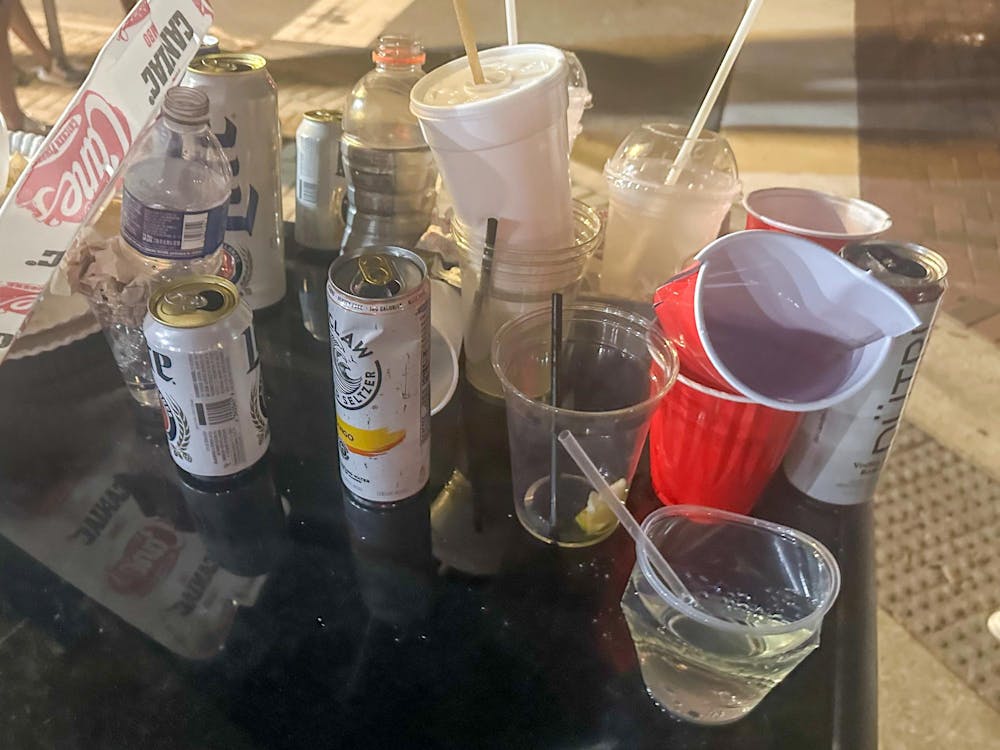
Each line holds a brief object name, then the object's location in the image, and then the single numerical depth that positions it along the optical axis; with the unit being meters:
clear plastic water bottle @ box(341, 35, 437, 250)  0.76
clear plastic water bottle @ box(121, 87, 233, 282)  0.61
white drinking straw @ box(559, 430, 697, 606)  0.52
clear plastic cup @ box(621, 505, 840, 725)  0.47
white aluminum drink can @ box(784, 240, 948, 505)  0.55
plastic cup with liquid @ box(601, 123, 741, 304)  0.75
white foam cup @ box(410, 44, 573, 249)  0.58
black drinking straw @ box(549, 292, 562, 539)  0.60
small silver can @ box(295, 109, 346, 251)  0.88
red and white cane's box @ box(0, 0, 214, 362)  0.53
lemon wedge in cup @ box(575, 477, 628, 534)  0.61
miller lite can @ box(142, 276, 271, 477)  0.56
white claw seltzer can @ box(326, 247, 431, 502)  0.52
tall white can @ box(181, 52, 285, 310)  0.70
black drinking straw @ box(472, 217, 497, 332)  0.65
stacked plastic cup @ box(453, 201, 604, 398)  0.66
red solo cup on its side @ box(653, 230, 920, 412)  0.49
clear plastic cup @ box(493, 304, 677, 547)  0.58
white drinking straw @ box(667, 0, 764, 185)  0.64
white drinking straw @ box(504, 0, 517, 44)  0.74
